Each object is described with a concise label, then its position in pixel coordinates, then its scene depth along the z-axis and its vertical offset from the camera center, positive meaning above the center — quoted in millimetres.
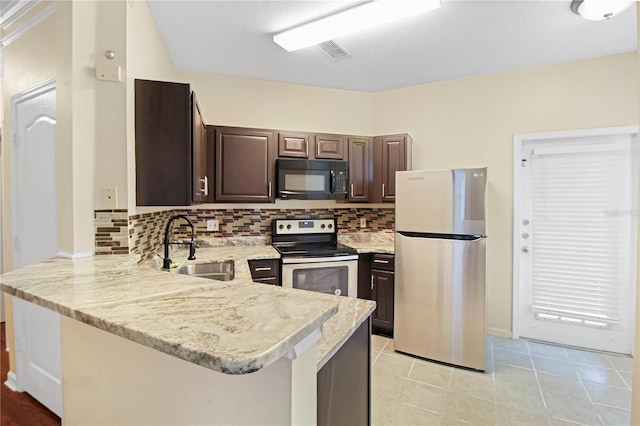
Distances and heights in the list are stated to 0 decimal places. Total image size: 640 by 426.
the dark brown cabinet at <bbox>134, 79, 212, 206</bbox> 1887 +398
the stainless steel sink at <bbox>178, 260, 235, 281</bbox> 2602 -516
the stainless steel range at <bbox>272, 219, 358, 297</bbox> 2992 -552
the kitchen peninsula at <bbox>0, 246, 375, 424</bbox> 577 -245
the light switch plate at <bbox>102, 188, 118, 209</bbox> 1734 +57
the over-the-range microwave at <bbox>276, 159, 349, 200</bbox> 3252 +307
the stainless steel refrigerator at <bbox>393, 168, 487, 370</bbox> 2604 -492
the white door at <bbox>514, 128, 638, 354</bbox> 2844 -288
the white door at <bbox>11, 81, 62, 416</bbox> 2053 -92
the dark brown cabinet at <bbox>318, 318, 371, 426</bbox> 1022 -642
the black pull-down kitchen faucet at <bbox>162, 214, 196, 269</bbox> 2220 -334
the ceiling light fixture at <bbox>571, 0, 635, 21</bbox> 2008 +1308
